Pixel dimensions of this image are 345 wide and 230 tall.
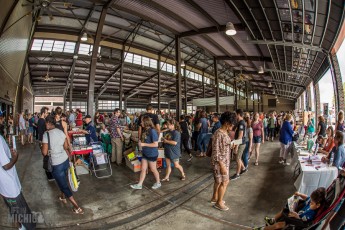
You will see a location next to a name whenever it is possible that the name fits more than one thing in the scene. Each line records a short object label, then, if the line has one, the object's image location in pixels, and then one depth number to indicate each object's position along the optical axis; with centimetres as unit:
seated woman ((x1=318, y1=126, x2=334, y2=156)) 478
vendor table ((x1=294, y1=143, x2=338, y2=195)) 362
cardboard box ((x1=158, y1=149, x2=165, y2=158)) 575
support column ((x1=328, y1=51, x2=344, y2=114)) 799
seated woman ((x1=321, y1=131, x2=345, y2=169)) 373
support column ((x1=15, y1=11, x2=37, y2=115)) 1268
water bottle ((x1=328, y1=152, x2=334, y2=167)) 392
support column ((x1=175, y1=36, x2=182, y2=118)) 1138
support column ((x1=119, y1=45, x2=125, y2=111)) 1543
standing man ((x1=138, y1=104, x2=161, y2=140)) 499
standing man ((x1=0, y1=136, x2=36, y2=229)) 223
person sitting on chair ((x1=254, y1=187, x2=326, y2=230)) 198
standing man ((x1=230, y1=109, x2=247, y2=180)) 468
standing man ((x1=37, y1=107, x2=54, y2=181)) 480
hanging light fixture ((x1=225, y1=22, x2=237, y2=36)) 647
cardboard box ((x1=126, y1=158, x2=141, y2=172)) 551
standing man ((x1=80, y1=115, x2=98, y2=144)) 596
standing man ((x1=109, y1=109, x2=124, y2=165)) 597
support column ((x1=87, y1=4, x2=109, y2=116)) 891
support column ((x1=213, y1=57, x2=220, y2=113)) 1508
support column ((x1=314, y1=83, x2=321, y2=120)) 1467
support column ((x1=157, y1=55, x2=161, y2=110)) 1778
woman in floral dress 333
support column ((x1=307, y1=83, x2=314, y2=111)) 2011
